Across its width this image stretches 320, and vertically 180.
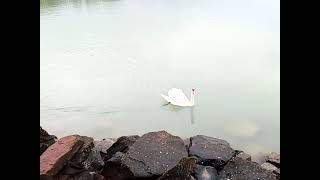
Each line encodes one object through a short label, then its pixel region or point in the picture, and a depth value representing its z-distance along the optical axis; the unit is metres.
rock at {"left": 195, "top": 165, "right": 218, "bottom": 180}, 2.07
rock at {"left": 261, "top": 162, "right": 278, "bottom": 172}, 2.32
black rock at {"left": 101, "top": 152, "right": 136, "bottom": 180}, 2.03
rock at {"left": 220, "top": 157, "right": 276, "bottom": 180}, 2.11
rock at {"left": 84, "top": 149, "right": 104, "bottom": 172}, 2.15
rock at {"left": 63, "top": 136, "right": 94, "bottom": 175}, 1.99
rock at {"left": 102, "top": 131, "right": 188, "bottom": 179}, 2.04
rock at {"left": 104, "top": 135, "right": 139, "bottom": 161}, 2.39
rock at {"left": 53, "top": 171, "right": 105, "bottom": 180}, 1.97
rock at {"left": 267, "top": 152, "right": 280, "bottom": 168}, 2.44
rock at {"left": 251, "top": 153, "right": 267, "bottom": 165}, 2.57
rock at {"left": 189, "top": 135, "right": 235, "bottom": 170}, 2.26
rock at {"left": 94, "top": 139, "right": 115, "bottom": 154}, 2.49
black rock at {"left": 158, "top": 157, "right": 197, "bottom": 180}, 1.92
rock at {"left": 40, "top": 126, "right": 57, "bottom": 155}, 2.20
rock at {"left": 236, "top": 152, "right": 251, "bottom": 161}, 2.47
